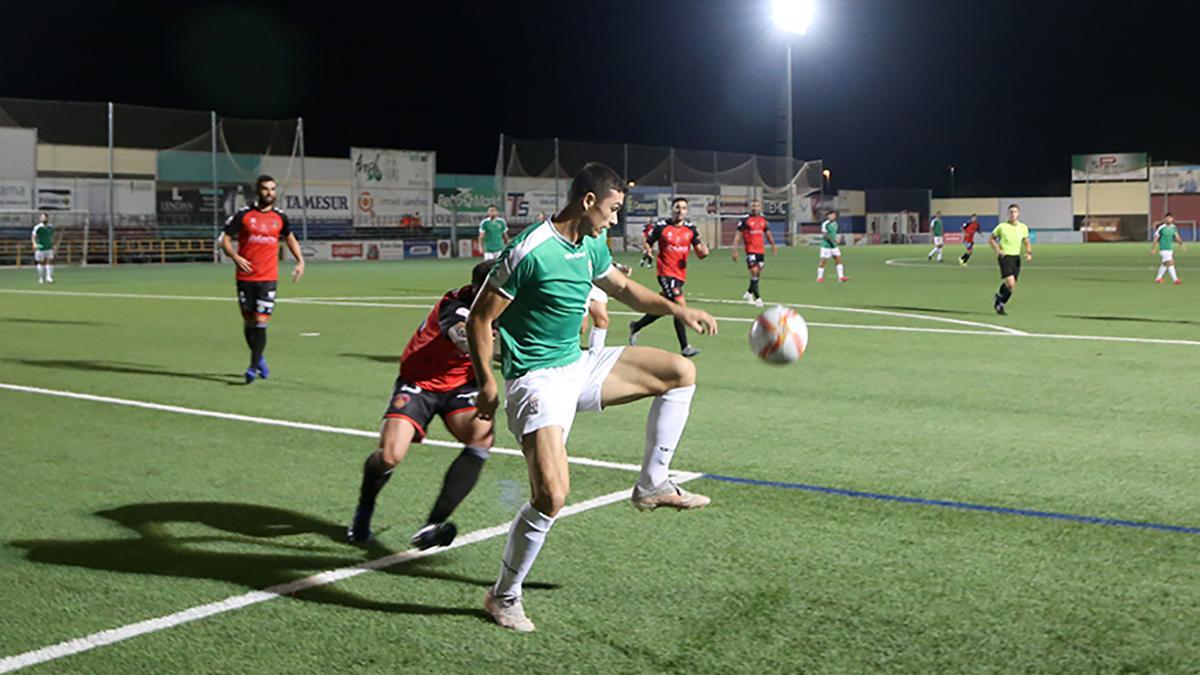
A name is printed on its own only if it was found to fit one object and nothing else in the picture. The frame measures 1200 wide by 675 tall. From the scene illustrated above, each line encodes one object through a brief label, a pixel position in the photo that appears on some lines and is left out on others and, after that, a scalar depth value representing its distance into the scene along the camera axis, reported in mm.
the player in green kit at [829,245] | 34000
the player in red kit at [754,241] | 25766
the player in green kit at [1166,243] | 31422
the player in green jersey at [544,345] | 5078
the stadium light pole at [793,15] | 63688
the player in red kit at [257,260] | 13164
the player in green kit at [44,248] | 34969
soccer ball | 6406
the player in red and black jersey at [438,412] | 6227
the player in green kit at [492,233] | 32469
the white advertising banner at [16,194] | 45594
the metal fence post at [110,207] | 46272
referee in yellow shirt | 21881
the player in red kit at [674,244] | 17703
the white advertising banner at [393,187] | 56812
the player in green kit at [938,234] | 52250
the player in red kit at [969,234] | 47562
